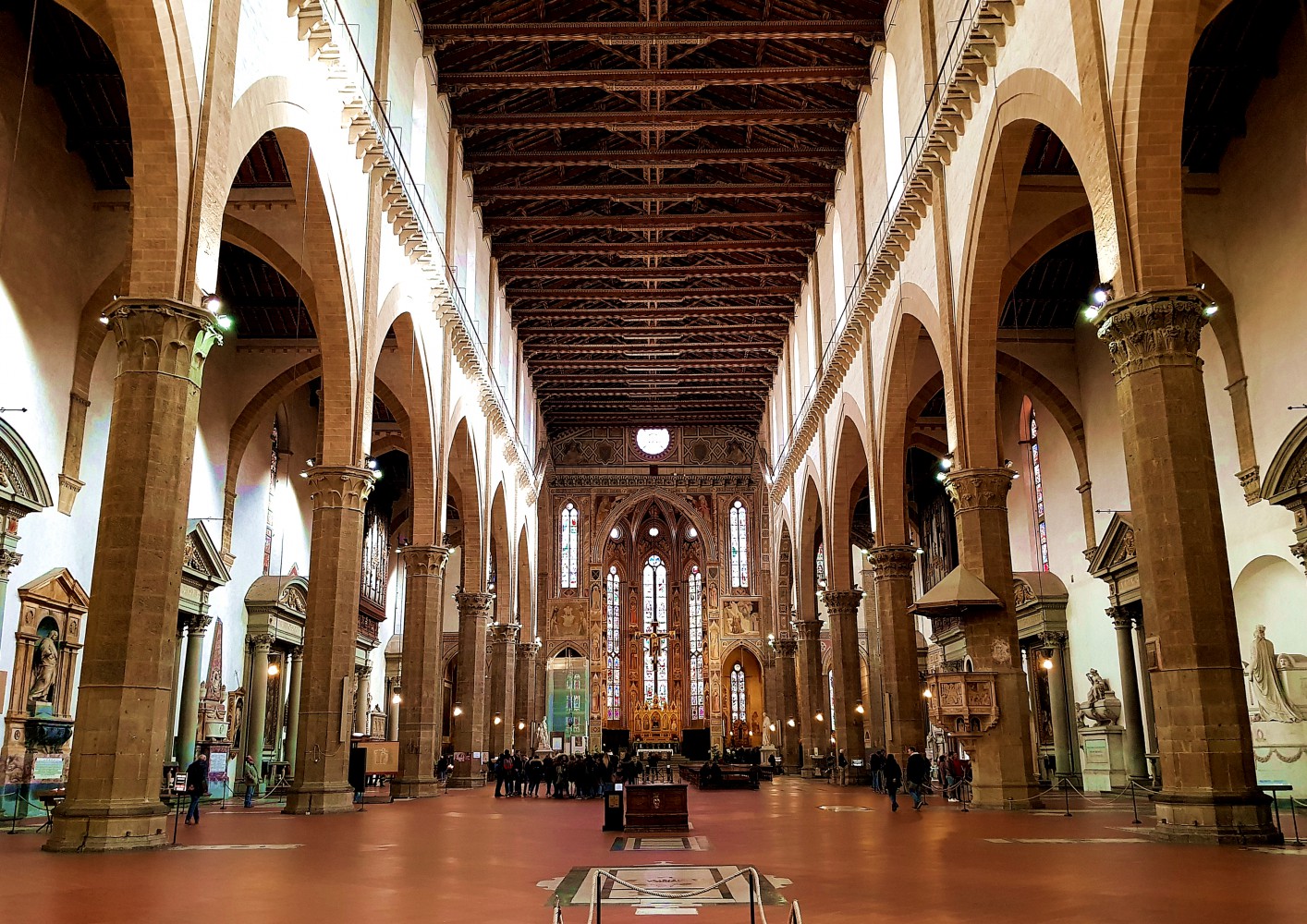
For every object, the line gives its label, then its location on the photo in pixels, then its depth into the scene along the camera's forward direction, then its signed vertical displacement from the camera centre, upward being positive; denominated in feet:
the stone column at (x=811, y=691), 123.44 +4.44
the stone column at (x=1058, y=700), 91.61 +2.34
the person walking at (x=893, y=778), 62.51 -2.60
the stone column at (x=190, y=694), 80.18 +3.07
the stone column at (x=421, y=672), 80.18 +4.46
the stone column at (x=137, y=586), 36.42 +5.09
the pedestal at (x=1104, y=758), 82.43 -2.14
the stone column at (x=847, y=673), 98.89 +5.17
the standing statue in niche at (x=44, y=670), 62.58 +3.80
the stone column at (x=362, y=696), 133.28 +4.70
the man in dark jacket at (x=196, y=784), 53.67 -2.16
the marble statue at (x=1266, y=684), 63.26 +2.44
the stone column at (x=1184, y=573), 36.88 +5.27
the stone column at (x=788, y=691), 142.10 +5.14
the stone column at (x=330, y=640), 58.39 +4.99
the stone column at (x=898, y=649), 77.56 +5.73
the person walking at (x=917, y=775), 62.39 -2.47
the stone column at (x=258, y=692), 93.30 +3.71
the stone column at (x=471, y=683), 98.17 +4.49
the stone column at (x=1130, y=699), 79.25 +2.04
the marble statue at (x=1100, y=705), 83.10 +1.73
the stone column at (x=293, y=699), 102.99 +3.45
